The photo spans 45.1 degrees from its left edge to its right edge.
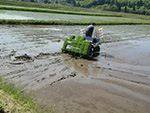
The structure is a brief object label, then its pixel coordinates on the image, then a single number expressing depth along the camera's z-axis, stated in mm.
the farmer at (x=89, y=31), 11691
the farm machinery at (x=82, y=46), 10638
